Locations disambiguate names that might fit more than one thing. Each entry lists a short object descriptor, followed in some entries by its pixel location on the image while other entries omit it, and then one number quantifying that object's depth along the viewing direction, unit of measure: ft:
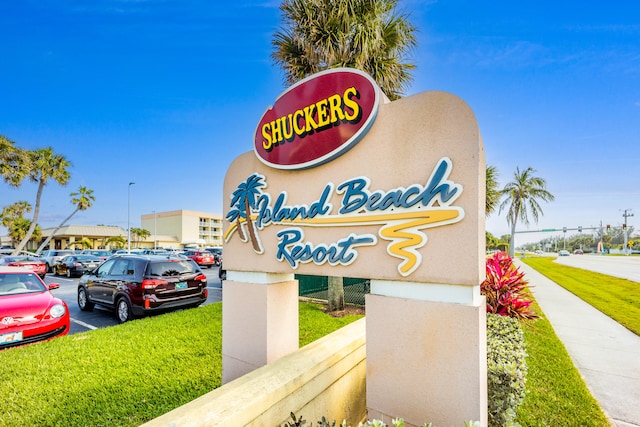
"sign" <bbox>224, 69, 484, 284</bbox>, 8.21
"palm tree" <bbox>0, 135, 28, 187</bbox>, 98.43
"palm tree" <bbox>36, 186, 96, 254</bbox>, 130.31
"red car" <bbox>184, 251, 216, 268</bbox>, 81.32
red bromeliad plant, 23.02
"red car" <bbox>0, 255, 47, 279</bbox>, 60.42
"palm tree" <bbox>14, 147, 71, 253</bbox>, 107.14
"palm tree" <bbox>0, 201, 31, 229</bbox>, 172.96
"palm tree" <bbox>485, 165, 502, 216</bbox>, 74.04
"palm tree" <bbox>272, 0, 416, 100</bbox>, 25.40
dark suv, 27.37
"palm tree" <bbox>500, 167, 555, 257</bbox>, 98.89
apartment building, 306.14
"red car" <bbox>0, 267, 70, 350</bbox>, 19.49
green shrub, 10.45
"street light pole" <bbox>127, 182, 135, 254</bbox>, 121.08
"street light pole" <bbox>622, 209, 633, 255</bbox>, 211.84
